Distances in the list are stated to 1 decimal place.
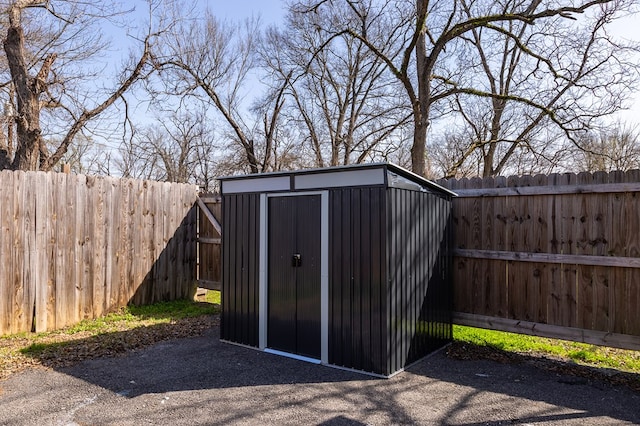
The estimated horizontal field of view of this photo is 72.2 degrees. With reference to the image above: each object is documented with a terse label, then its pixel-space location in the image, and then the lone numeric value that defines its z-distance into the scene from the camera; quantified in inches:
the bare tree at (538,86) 305.1
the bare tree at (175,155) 694.5
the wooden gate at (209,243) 297.0
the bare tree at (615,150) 446.3
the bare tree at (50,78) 306.8
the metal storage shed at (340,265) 164.1
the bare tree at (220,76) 488.1
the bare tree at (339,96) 524.7
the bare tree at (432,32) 273.7
